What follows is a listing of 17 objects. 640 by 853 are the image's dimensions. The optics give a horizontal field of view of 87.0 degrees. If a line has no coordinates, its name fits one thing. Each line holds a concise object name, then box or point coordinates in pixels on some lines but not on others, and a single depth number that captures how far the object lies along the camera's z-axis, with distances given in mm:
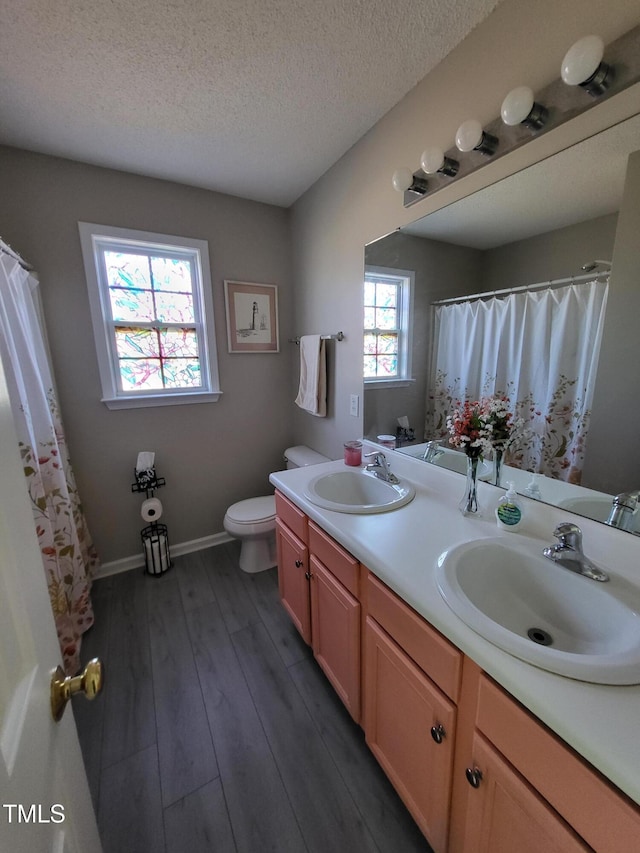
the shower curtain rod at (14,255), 1440
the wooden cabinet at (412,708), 821
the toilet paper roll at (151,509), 2191
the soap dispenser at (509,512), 1081
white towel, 2176
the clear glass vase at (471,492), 1183
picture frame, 2391
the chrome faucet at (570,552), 877
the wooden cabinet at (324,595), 1182
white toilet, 2158
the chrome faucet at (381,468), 1540
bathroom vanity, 546
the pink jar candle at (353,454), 1751
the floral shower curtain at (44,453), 1413
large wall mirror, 906
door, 381
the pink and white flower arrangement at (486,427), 1130
